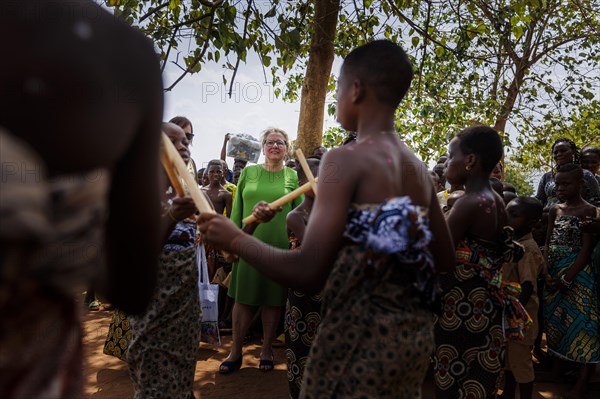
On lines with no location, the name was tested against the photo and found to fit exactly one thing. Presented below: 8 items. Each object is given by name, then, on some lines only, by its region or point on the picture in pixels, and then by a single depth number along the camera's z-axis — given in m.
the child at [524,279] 3.89
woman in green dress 4.67
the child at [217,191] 6.07
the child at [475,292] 2.85
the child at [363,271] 1.62
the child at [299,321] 3.58
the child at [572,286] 4.32
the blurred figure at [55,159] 0.75
